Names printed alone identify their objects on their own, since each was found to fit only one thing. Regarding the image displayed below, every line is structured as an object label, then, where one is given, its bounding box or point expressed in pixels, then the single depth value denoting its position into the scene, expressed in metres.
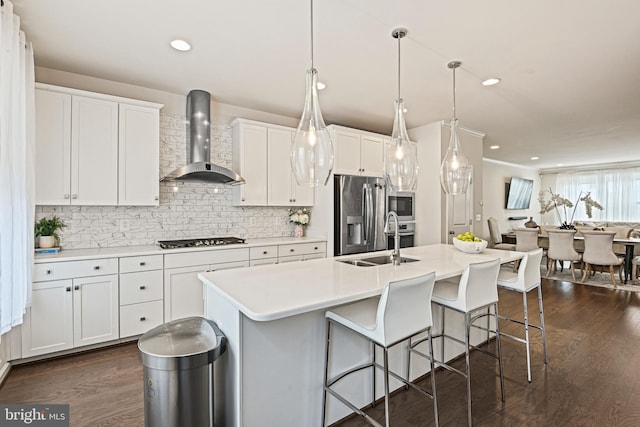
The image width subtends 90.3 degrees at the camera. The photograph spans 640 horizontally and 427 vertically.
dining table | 5.46
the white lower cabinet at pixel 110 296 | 2.53
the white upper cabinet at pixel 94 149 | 2.73
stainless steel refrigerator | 4.05
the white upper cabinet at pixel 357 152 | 4.11
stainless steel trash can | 1.43
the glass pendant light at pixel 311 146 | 1.94
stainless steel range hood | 3.39
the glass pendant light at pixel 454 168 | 2.83
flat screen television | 8.82
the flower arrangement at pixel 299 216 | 4.32
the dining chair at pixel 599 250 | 5.16
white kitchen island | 1.50
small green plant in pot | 2.77
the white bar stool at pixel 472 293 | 1.99
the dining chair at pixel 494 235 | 6.98
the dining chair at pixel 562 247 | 5.61
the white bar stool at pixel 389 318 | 1.54
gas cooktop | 3.20
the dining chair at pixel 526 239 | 5.96
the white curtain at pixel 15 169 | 1.89
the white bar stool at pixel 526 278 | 2.46
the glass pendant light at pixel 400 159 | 2.45
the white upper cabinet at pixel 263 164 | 3.78
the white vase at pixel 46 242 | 2.76
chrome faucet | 2.37
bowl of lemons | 2.94
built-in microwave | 4.56
